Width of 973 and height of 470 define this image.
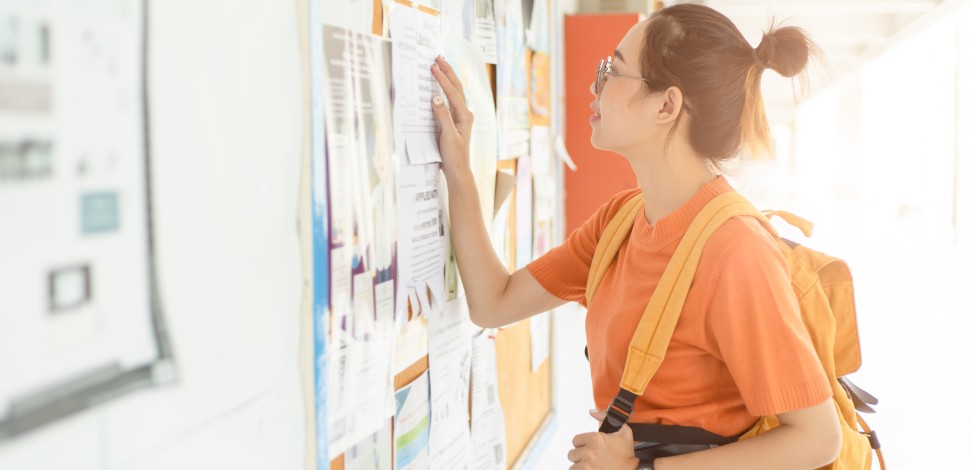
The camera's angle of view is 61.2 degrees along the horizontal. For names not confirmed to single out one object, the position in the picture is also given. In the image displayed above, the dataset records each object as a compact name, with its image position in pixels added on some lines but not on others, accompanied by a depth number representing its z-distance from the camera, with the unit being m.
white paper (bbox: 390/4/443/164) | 1.34
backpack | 1.32
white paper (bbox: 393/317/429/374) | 1.41
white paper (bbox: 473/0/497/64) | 1.81
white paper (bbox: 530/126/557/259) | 2.51
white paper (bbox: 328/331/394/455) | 1.15
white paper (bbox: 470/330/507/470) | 1.93
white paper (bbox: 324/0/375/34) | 1.11
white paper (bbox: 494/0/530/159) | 2.03
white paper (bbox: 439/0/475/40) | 1.58
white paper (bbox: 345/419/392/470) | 1.23
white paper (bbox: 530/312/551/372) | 2.60
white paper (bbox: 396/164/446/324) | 1.40
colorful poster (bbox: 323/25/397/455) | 1.13
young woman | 1.24
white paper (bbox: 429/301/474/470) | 1.62
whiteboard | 0.60
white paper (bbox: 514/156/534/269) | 2.30
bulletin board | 1.10
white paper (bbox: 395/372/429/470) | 1.43
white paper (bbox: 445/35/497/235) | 1.68
